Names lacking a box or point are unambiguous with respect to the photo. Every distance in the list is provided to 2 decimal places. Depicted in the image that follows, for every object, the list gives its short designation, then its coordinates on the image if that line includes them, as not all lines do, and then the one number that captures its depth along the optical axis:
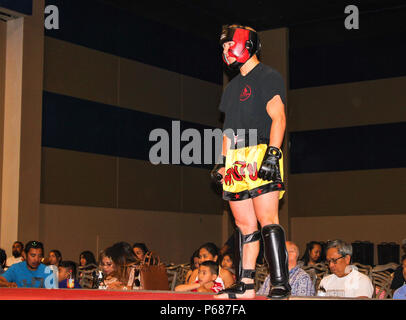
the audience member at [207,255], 5.95
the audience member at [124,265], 5.47
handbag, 4.74
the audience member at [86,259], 8.68
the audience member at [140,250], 8.21
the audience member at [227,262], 6.45
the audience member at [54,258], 7.70
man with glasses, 4.50
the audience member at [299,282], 4.42
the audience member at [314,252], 8.64
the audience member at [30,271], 5.91
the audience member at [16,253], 8.94
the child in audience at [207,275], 5.31
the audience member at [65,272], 6.25
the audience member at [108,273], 5.27
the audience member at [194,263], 6.37
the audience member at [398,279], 5.04
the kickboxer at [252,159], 3.04
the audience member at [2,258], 6.92
